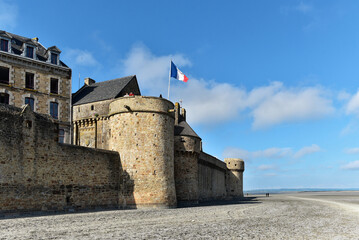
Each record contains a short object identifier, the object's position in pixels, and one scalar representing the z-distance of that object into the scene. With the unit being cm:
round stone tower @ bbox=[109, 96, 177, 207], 2403
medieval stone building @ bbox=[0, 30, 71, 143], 2947
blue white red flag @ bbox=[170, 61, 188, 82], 3097
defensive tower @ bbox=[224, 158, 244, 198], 5319
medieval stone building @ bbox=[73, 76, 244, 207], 2427
